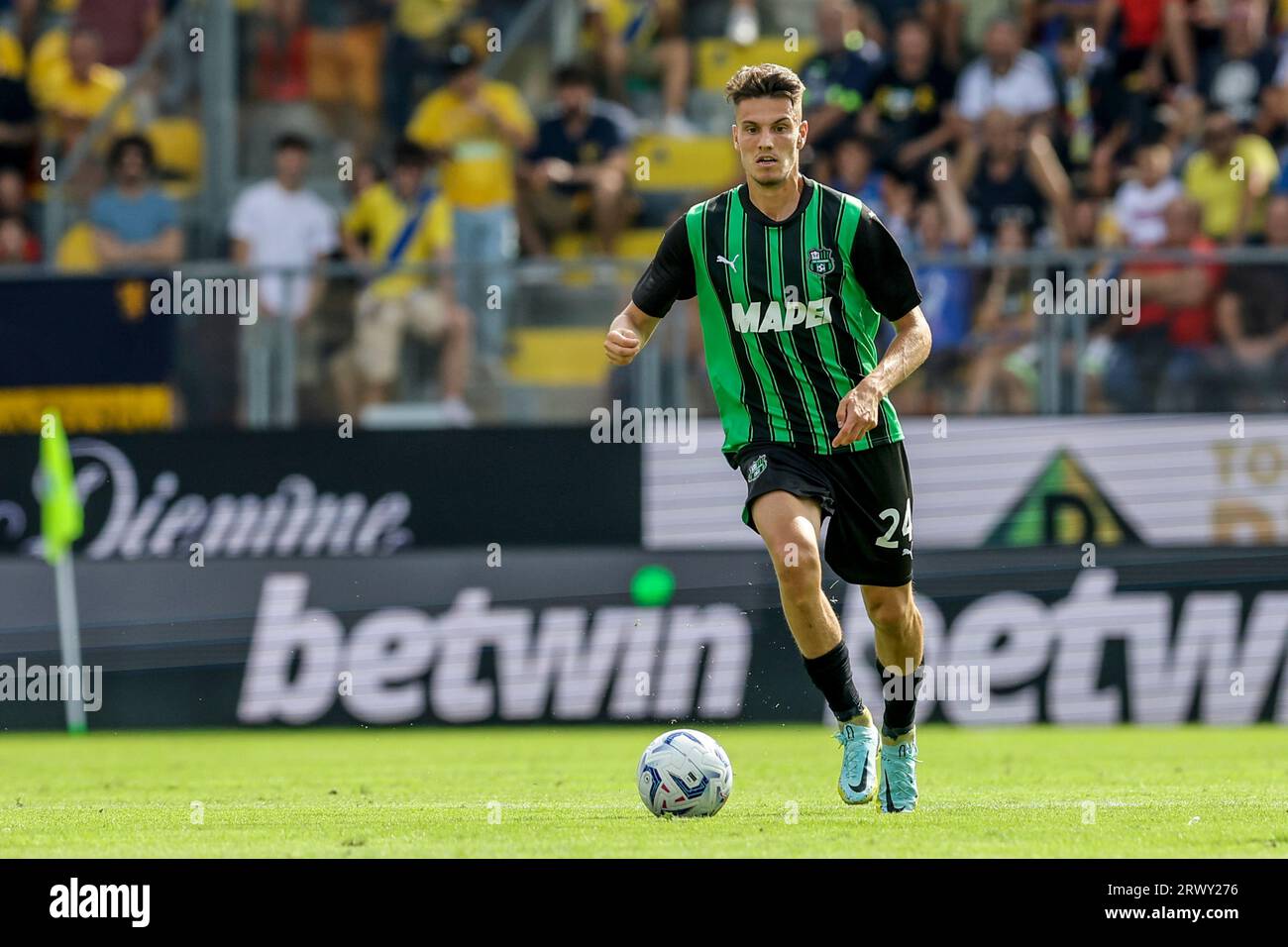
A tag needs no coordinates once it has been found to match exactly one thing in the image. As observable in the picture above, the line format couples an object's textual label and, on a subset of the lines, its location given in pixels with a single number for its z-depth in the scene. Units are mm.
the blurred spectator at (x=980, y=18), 16625
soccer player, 8227
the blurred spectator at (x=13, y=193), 16703
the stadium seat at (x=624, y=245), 15820
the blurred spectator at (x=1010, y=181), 15266
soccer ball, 8062
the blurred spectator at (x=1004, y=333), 13781
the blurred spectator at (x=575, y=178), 15797
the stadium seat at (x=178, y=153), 16453
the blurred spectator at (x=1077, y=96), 15781
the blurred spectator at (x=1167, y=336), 13672
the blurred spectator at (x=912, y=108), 15656
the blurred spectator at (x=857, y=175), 15305
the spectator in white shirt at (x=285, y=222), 15930
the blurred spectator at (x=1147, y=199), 15242
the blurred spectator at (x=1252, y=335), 13633
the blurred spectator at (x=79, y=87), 17297
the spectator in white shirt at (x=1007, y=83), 16062
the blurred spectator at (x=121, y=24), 18172
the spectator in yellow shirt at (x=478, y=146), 15820
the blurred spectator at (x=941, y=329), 13773
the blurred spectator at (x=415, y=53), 17281
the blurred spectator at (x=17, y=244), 16422
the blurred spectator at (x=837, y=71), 16047
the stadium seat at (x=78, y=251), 15945
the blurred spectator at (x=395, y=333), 14227
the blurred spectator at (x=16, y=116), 17312
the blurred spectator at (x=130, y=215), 15945
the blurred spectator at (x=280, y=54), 17266
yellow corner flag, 14766
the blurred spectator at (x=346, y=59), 17500
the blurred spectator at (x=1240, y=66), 15992
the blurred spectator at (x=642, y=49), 17062
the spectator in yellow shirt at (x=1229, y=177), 14828
